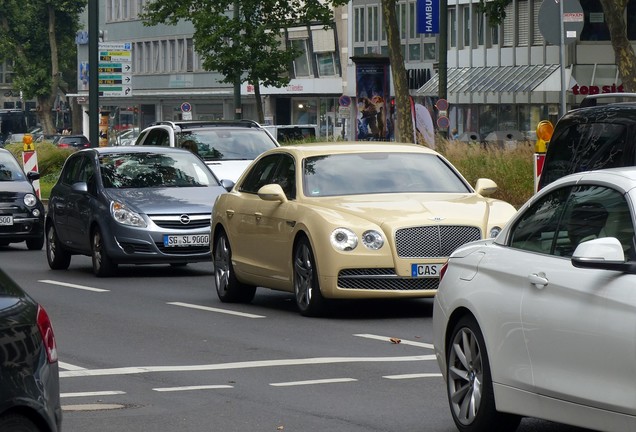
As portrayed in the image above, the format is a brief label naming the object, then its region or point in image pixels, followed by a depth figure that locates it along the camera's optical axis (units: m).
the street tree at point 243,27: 53.78
